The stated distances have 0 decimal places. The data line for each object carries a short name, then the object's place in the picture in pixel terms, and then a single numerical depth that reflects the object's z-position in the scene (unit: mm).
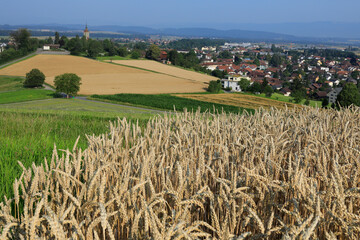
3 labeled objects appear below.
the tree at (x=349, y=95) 50919
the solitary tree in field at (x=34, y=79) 54844
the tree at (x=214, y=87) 59969
